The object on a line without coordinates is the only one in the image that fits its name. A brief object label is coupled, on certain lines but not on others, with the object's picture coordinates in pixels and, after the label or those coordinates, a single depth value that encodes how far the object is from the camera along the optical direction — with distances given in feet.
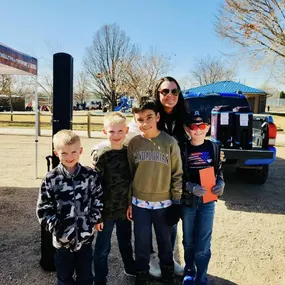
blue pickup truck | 16.49
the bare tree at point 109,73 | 98.68
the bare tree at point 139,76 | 84.50
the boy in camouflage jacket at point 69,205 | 6.84
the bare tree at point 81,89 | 120.95
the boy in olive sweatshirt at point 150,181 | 7.65
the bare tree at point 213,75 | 135.03
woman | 8.25
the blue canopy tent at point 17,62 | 15.51
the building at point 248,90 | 91.76
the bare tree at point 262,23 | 45.09
